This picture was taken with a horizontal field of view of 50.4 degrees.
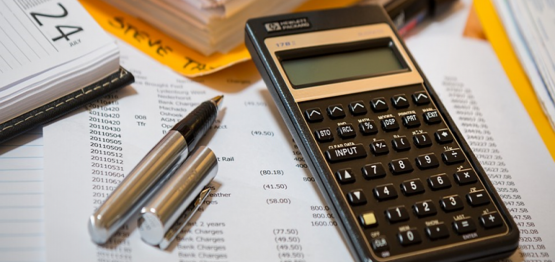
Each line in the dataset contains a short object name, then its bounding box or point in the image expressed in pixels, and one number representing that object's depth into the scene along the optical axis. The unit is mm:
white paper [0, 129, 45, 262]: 437
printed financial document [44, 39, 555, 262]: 459
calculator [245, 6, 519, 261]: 455
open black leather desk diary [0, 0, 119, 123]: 512
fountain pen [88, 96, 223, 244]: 433
